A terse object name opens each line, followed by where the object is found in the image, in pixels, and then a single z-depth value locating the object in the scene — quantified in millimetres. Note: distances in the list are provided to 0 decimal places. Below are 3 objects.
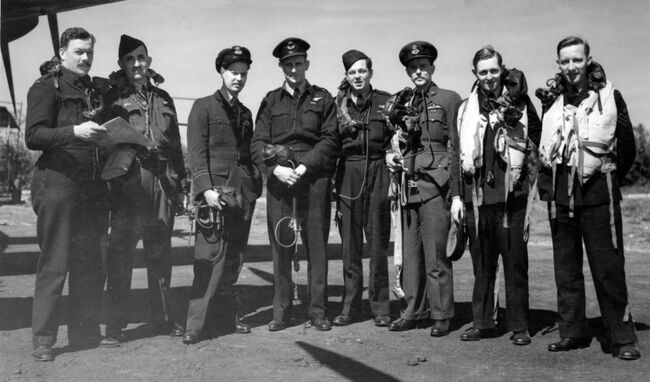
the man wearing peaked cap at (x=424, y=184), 5137
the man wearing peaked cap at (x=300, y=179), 5277
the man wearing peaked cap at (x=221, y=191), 5055
